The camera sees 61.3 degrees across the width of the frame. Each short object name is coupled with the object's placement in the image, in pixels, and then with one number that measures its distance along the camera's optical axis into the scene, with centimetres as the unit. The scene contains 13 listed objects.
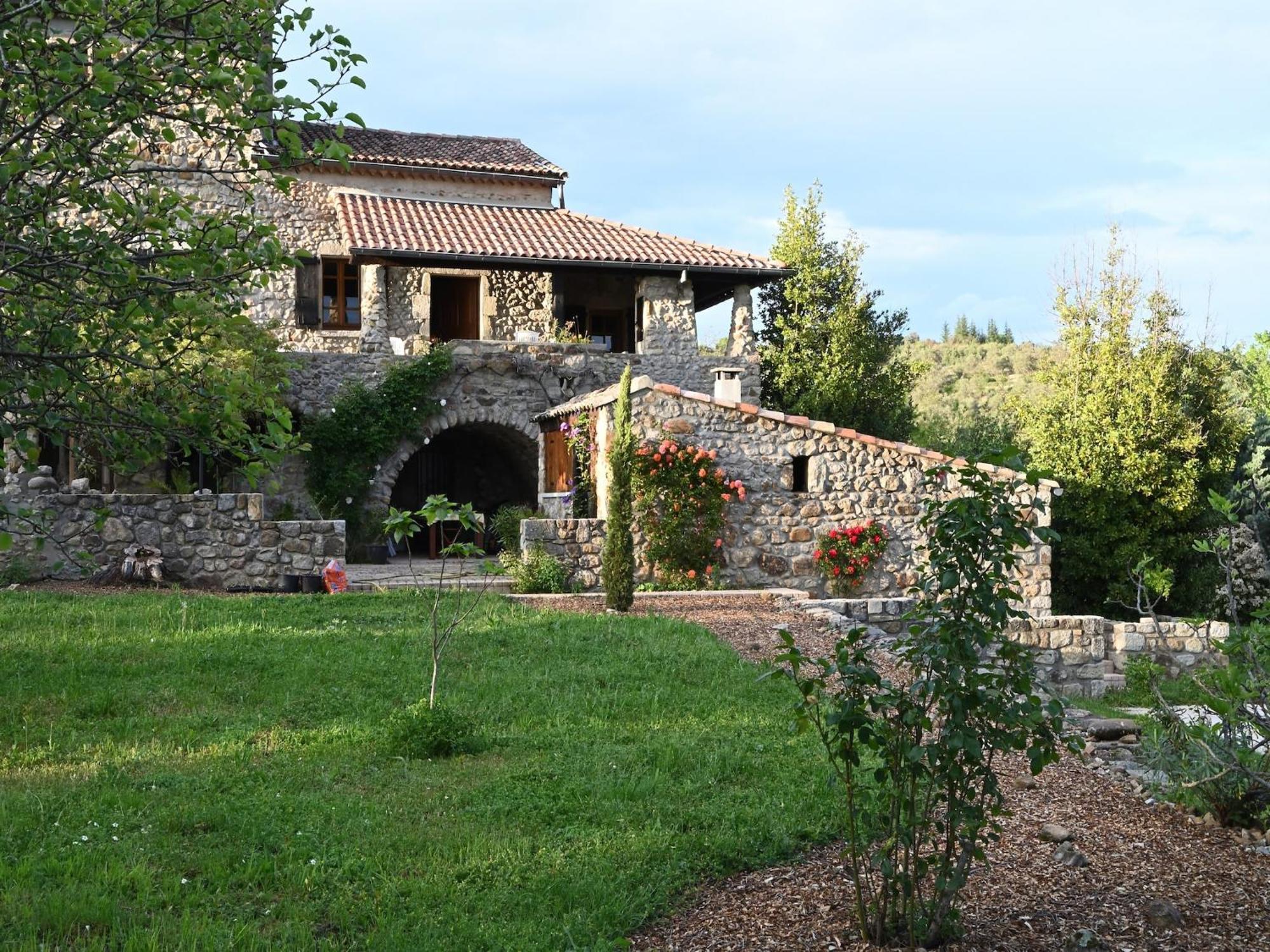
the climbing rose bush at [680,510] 1399
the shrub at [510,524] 1590
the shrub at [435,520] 641
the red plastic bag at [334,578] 1278
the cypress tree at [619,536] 1141
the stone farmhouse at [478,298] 1819
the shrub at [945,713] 351
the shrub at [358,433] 1711
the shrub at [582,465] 1507
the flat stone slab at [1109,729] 749
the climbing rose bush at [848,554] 1457
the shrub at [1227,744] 449
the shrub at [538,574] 1335
